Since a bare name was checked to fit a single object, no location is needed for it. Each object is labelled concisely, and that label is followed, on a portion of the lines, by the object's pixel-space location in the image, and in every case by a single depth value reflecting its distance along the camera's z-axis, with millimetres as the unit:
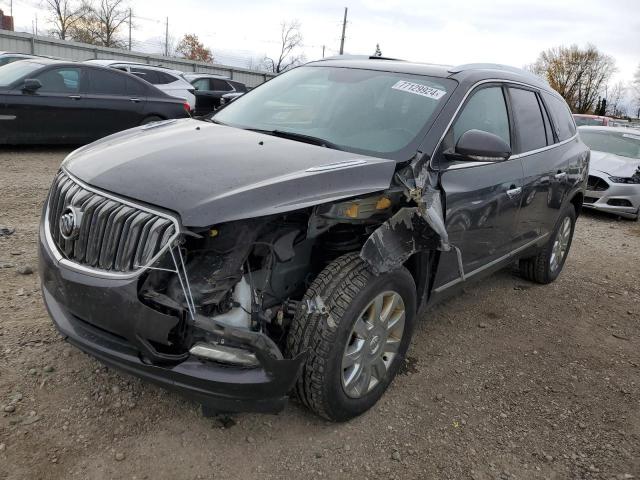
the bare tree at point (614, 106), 67488
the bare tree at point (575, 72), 60031
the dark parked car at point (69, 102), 8156
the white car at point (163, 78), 12352
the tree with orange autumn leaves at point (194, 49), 64312
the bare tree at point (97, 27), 51219
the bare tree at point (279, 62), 45525
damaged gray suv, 2262
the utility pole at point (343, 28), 50909
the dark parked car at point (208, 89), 14734
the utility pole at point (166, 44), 65938
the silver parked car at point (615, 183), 8906
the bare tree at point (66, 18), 50594
